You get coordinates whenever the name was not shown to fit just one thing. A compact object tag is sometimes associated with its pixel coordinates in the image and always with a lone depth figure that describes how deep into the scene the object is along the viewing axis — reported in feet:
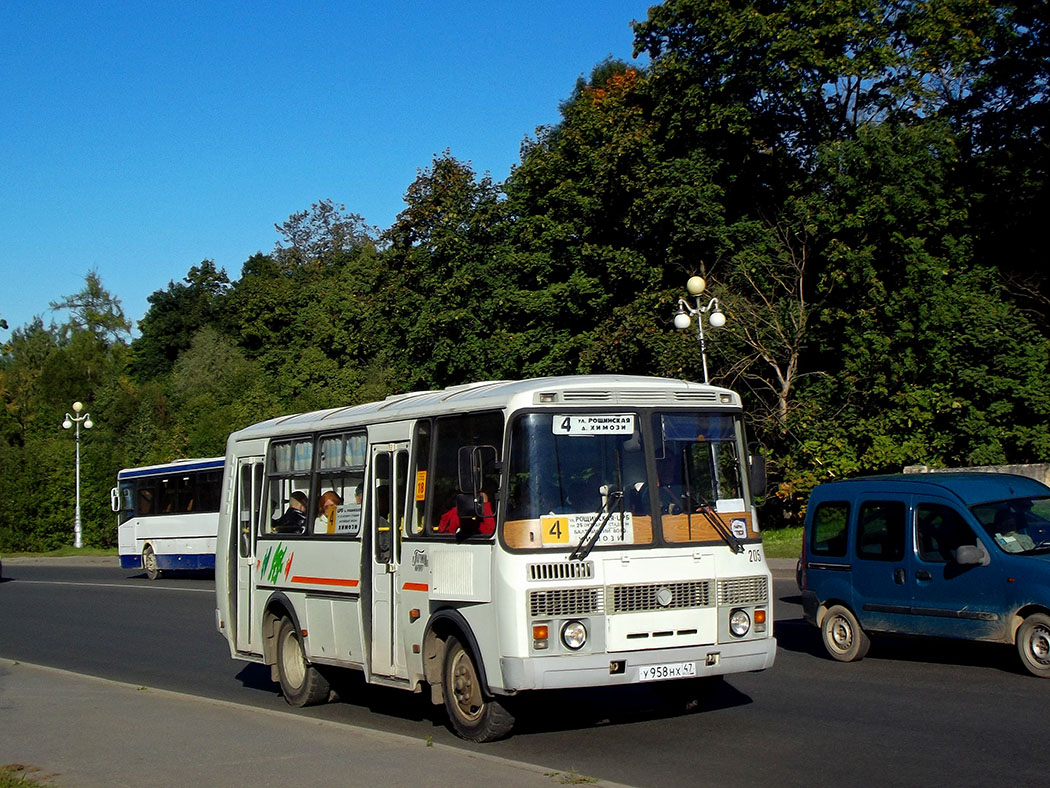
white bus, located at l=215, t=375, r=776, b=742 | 29.76
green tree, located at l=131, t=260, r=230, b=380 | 304.71
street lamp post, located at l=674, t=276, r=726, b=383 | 90.68
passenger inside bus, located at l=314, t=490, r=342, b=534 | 39.14
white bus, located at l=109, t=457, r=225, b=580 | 115.75
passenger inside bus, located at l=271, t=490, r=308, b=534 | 41.19
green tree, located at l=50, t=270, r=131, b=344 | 360.36
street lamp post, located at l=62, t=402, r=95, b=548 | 179.67
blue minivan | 38.01
